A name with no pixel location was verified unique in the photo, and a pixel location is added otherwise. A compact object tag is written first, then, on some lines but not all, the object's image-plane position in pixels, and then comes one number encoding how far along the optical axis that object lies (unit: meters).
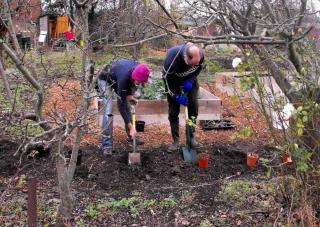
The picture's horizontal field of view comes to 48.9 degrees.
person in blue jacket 4.36
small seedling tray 5.83
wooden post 2.58
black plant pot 5.61
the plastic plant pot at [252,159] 4.38
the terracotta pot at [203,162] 4.34
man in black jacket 4.58
